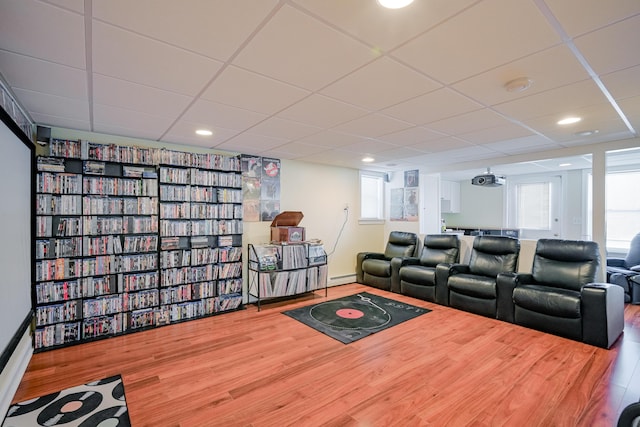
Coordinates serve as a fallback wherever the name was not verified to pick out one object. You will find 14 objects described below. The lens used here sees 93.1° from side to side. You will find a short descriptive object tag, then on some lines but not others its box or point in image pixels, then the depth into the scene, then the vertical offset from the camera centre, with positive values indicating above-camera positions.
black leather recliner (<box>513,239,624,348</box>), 3.00 -0.87
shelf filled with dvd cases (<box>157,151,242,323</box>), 3.71 -0.31
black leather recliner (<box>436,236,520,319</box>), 3.86 -0.86
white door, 6.34 +0.19
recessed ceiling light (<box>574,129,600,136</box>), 3.31 +0.92
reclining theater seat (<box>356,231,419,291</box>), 5.18 -0.85
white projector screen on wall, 2.00 -0.17
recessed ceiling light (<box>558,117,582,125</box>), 2.86 +0.91
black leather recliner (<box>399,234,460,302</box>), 4.54 -0.83
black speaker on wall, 3.00 +0.75
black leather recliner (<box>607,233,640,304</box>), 4.44 -0.85
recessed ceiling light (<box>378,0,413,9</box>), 1.29 +0.91
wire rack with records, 4.21 -0.83
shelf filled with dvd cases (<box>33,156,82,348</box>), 2.94 -0.40
